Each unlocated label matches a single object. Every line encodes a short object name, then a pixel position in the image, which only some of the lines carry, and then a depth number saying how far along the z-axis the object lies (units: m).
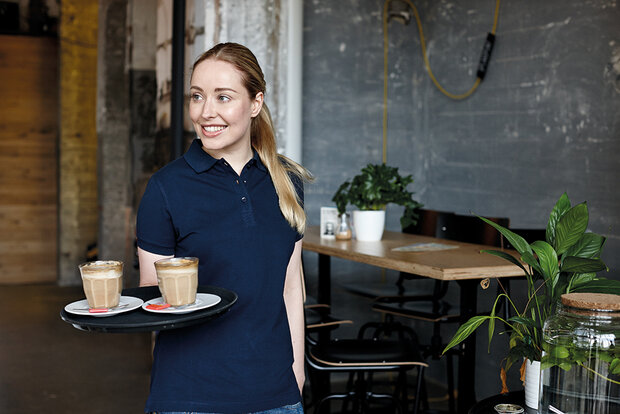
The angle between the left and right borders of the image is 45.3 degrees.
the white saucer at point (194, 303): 1.49
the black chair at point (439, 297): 3.71
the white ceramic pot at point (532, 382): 1.82
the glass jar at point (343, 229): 3.96
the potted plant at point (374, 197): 3.89
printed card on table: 4.07
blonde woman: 1.69
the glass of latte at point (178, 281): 1.53
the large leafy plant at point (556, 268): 1.76
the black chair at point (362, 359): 2.94
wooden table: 2.94
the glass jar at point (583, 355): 1.52
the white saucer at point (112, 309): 1.47
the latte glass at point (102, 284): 1.55
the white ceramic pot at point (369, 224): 3.92
